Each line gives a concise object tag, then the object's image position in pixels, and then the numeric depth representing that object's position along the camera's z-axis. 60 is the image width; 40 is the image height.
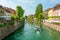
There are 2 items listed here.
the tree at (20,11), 31.91
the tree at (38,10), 41.07
